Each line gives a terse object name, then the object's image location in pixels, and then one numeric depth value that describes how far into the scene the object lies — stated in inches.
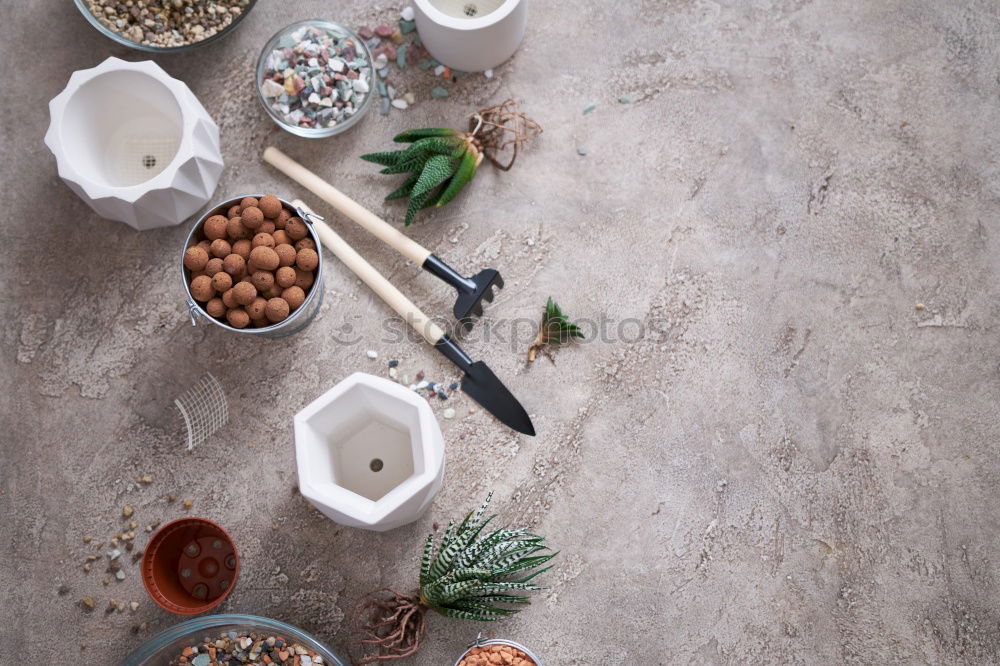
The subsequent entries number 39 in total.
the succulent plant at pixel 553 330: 52.1
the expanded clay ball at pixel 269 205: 47.7
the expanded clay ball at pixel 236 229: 47.5
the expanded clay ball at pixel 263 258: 46.1
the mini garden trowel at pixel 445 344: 51.2
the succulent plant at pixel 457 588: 46.3
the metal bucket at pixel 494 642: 47.8
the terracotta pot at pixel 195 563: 48.7
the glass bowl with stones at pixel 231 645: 47.6
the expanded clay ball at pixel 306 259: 47.5
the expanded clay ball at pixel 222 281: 46.6
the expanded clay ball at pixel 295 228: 48.0
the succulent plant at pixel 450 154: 51.1
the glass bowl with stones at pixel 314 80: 52.4
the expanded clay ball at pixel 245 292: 46.1
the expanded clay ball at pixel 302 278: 48.1
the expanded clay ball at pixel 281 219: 48.4
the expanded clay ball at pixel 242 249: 47.5
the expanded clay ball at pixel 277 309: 46.3
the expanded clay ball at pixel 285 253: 47.4
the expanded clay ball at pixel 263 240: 46.8
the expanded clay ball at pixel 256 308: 46.4
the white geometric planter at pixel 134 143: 47.3
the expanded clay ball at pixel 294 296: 46.9
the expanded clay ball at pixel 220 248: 47.0
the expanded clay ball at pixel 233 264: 46.6
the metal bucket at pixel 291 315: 46.9
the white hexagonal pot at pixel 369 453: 44.2
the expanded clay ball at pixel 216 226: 47.6
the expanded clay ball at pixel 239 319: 46.6
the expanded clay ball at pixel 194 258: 46.6
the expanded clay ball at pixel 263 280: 46.4
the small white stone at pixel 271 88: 52.0
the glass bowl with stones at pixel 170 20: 51.9
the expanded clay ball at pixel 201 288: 46.6
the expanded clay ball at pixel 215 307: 46.9
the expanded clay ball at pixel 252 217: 46.9
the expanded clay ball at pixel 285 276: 46.8
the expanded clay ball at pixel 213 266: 46.9
